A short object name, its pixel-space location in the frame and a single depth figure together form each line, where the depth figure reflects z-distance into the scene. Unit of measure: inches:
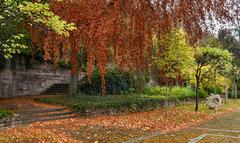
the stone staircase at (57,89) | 1049.5
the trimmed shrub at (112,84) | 1010.1
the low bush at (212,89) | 1587.1
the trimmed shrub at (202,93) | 1435.0
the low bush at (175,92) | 1136.8
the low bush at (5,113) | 531.2
